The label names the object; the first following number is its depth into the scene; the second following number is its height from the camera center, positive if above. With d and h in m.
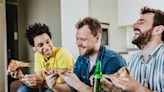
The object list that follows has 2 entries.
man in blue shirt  1.14 -0.05
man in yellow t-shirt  1.35 -0.06
